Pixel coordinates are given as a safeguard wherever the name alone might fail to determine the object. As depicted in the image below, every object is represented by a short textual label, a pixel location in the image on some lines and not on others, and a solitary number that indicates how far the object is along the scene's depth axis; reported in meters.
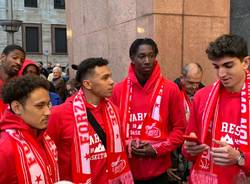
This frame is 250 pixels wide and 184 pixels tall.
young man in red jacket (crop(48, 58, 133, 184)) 1.99
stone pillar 3.68
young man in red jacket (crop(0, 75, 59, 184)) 1.59
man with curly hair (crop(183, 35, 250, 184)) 1.69
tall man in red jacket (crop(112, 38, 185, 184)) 2.33
